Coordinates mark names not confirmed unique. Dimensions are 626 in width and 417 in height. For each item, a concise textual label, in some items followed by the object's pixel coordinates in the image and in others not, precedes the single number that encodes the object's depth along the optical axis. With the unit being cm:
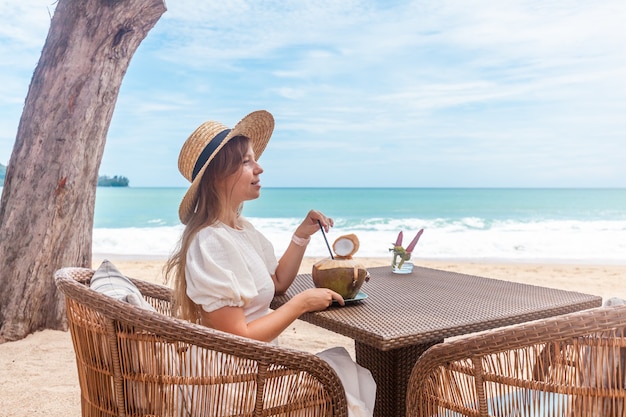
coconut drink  176
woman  150
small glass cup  247
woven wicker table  151
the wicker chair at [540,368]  112
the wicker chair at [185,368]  129
